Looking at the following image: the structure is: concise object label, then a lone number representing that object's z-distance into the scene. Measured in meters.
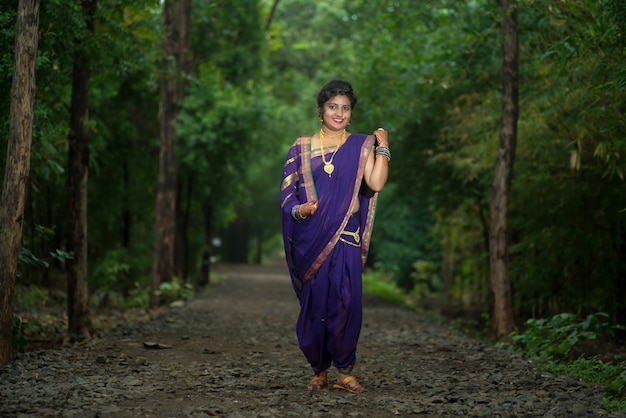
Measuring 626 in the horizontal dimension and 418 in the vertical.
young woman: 6.78
